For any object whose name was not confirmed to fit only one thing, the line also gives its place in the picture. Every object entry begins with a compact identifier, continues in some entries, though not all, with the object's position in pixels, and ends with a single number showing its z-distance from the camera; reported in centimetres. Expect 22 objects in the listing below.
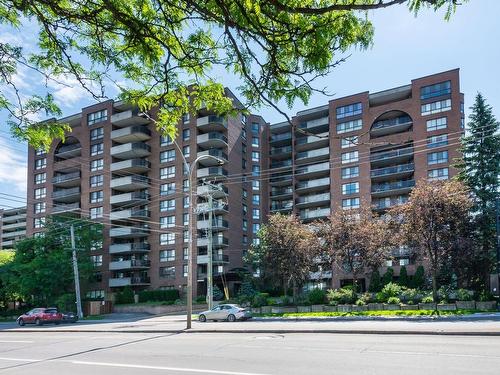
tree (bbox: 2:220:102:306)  5384
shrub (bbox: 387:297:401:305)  3301
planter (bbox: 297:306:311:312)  3641
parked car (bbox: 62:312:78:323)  4233
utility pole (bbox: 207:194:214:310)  3544
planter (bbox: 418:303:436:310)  3157
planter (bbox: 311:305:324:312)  3572
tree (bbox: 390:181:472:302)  3138
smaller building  13308
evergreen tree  3700
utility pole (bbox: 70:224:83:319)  4504
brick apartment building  6284
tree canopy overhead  466
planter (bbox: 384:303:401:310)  3250
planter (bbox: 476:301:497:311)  3069
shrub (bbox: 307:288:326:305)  3725
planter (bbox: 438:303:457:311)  3070
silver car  3353
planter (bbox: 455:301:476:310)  3096
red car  4150
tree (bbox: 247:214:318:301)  4009
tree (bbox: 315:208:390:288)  3691
